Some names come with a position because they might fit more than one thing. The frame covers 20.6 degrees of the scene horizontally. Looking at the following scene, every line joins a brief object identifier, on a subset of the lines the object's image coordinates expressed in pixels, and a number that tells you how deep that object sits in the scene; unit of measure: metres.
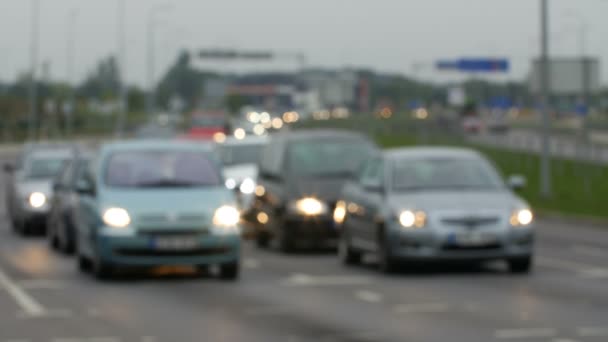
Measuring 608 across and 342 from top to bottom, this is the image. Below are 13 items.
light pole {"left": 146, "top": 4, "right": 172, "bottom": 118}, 102.82
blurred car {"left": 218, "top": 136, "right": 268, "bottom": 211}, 30.91
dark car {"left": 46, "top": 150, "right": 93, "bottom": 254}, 23.42
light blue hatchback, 18.72
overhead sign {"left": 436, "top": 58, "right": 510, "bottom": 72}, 84.00
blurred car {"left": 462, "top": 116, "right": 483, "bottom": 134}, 105.12
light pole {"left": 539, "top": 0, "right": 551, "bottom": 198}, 39.97
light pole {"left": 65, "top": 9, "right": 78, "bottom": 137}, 99.88
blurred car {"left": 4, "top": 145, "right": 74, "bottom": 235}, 29.55
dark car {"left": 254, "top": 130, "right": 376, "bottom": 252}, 24.39
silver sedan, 19.09
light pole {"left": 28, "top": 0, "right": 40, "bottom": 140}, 86.01
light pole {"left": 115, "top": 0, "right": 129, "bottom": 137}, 86.36
